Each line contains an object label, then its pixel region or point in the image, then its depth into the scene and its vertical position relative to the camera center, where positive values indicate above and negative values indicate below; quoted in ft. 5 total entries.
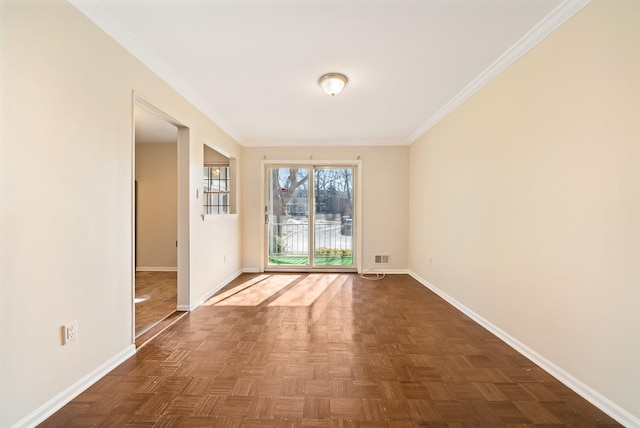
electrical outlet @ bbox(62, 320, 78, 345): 5.31 -2.31
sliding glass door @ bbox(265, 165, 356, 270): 17.12 -0.29
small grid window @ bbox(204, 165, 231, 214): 16.06 +1.41
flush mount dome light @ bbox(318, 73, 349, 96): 8.55 +4.08
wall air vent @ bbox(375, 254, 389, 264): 16.74 -2.74
